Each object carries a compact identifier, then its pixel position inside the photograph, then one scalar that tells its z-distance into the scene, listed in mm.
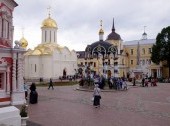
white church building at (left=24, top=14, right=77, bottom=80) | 31970
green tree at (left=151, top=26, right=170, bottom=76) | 30191
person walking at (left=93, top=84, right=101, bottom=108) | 9490
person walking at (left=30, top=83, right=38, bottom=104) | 10521
